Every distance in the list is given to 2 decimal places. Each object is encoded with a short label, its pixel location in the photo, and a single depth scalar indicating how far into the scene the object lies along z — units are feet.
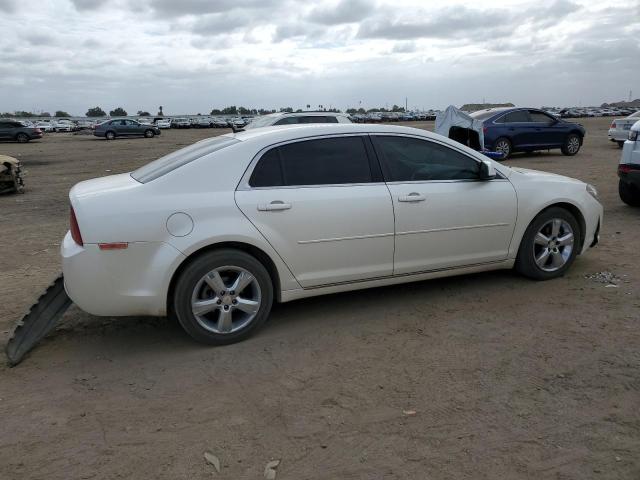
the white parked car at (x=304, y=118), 44.98
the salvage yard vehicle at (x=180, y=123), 204.74
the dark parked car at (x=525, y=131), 52.54
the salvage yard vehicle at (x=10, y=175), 40.04
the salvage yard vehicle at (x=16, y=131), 114.01
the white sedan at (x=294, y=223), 12.57
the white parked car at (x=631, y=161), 24.52
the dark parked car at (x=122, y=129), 132.16
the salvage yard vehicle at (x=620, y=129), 62.69
